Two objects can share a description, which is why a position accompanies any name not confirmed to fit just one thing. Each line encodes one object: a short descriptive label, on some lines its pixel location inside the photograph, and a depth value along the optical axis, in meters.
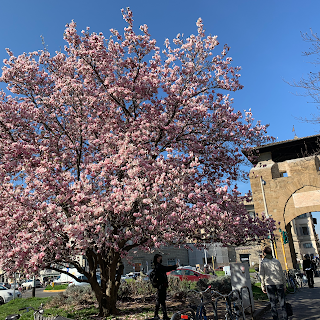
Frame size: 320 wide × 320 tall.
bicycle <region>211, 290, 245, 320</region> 6.94
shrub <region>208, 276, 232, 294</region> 14.38
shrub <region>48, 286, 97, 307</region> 12.71
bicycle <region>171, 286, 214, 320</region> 4.70
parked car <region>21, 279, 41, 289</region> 45.20
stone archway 23.86
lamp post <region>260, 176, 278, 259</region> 23.22
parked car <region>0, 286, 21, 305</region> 20.17
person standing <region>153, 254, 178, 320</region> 7.98
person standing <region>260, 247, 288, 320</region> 7.35
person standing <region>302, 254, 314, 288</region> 16.77
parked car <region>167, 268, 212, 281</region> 20.76
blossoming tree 8.17
